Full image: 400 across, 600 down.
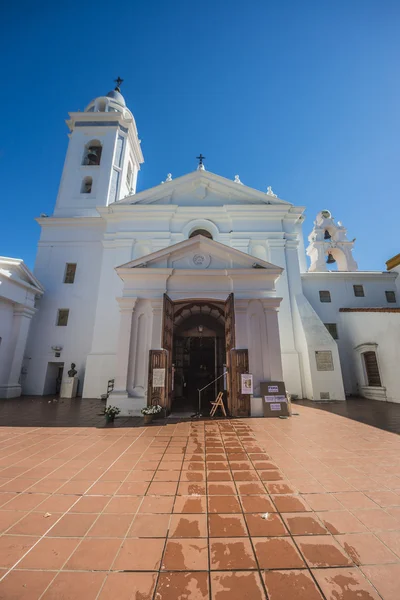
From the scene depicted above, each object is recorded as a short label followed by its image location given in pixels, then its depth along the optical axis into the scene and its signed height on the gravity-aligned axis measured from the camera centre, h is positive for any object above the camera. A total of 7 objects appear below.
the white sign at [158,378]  9.05 -0.18
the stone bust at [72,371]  14.22 +0.07
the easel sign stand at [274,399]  9.09 -0.90
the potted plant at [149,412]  8.12 -1.24
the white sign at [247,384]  9.16 -0.37
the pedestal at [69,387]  13.89 -0.79
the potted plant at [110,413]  8.18 -1.26
